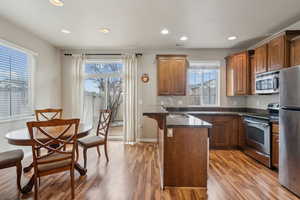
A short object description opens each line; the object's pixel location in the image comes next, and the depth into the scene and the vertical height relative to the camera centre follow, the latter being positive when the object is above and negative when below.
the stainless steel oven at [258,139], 2.44 -0.79
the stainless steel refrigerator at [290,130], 1.78 -0.42
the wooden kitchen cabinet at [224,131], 3.29 -0.78
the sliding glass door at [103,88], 3.98 +0.35
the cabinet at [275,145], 2.29 -0.79
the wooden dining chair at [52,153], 1.55 -0.68
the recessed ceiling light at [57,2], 1.95 +1.43
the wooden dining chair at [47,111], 2.62 -0.23
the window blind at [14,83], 2.52 +0.34
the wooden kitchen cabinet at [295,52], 2.23 +0.80
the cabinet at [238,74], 3.23 +0.65
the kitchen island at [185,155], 1.87 -0.78
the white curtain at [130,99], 3.78 +0.01
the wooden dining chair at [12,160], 1.69 -0.78
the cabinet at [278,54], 2.37 +0.85
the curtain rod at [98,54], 3.84 +1.31
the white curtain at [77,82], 3.80 +0.50
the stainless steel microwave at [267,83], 2.51 +0.34
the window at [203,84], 3.91 +0.45
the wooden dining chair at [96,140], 2.42 -0.77
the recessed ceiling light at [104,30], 2.75 +1.45
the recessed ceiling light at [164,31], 2.78 +1.44
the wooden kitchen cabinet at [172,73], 3.53 +0.70
